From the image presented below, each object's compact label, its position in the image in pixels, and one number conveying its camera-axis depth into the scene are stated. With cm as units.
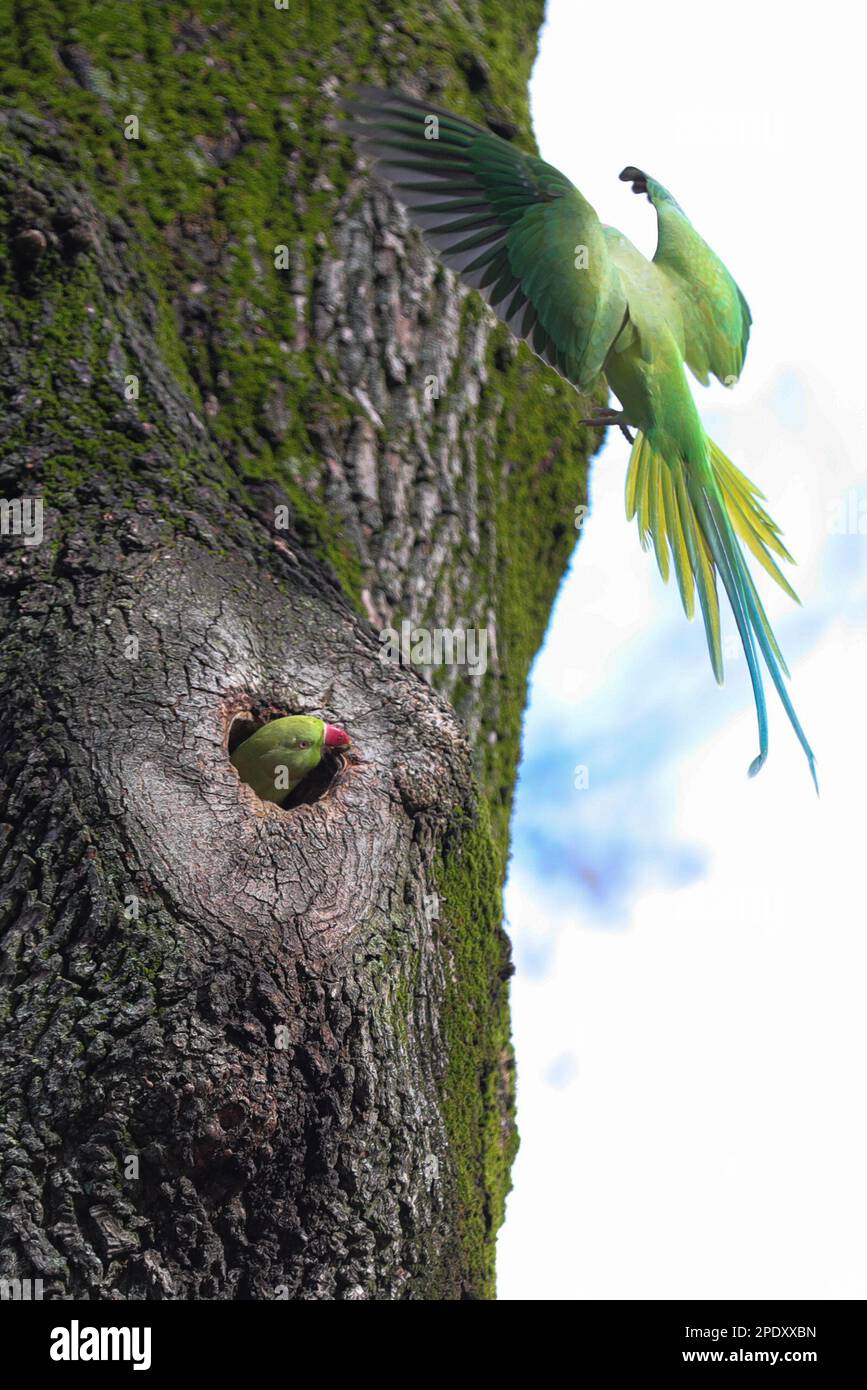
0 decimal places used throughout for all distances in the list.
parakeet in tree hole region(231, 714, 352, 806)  260
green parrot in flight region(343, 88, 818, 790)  299
